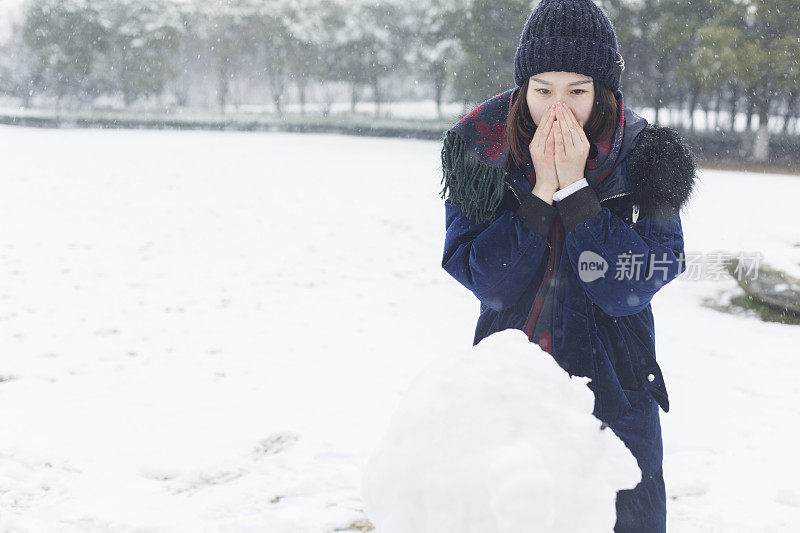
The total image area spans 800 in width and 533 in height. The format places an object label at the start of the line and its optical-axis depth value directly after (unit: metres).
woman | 1.61
